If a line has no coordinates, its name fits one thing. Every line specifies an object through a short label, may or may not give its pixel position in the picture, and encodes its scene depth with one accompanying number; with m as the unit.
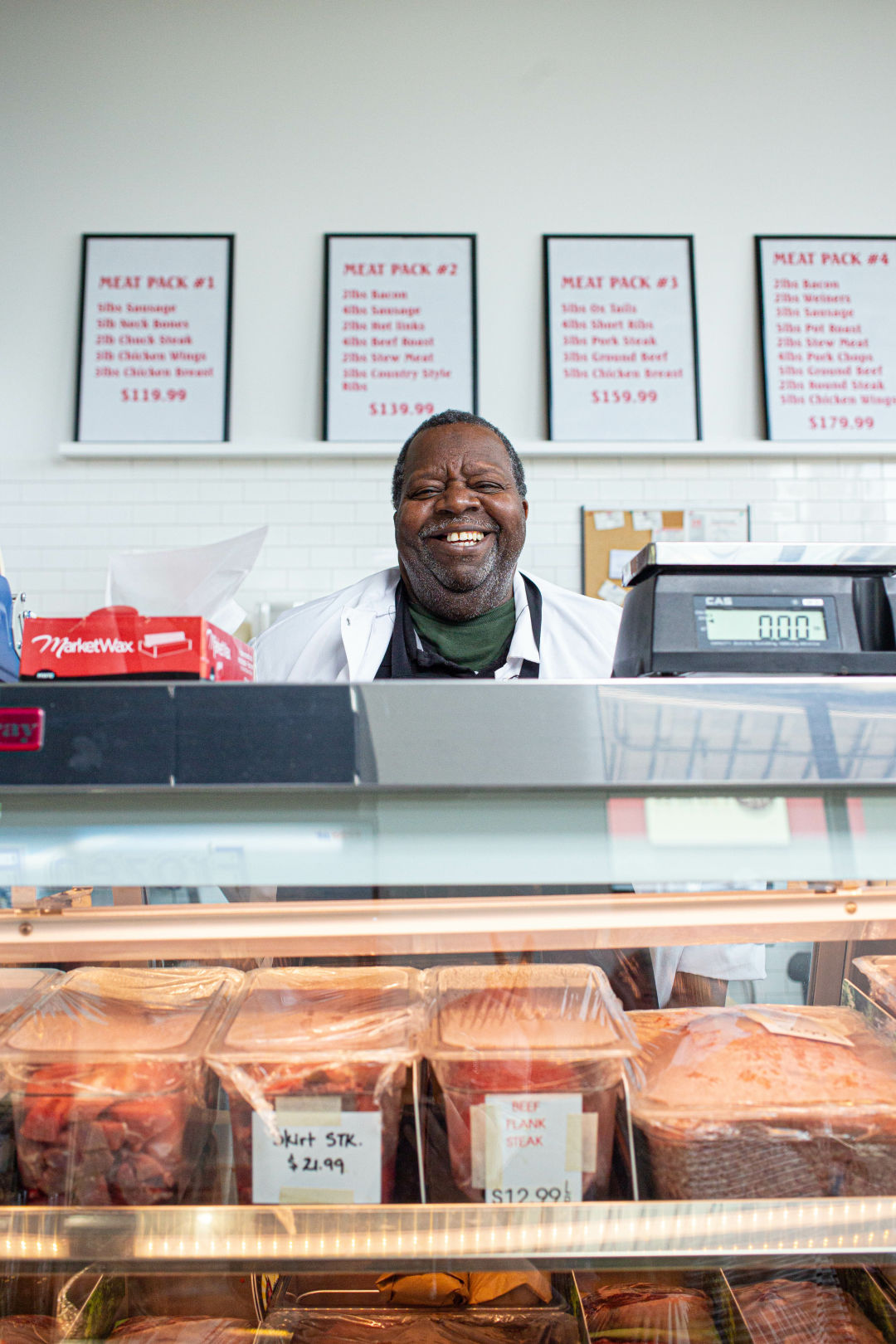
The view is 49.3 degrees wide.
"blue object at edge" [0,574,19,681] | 0.78
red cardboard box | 0.67
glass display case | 0.65
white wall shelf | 3.28
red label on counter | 0.65
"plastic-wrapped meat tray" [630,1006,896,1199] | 0.76
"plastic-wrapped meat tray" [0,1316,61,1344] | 0.84
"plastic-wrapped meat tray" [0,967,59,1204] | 0.76
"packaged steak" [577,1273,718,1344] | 0.89
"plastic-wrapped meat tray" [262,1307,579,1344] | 0.88
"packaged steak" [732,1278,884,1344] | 0.86
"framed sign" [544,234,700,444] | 3.36
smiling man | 1.60
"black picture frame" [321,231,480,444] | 3.35
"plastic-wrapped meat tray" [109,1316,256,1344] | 0.89
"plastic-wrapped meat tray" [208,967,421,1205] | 0.75
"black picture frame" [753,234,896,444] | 3.40
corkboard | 3.33
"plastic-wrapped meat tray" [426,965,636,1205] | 0.76
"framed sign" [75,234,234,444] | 3.35
